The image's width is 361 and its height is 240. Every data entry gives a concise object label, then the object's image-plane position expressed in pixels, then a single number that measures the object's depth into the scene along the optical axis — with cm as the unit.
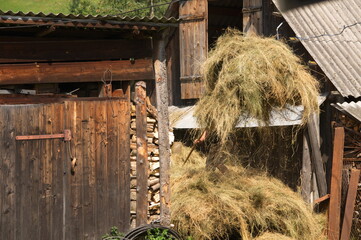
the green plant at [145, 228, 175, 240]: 1815
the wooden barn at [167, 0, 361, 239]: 2120
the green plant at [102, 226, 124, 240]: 1750
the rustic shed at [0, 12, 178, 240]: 1636
